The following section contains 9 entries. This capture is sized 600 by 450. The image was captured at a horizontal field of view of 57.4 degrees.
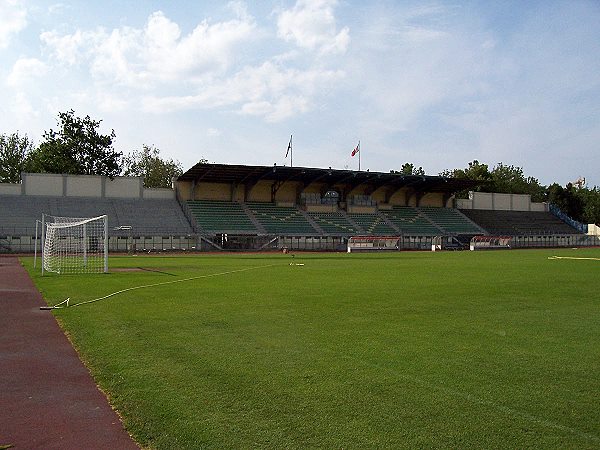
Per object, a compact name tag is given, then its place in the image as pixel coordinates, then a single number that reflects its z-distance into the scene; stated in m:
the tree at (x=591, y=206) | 95.00
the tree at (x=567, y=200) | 96.38
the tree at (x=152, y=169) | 84.69
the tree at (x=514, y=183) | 95.75
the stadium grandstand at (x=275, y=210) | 50.62
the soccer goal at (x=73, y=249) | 25.83
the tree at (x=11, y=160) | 75.19
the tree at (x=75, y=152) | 69.94
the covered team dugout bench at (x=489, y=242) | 60.34
